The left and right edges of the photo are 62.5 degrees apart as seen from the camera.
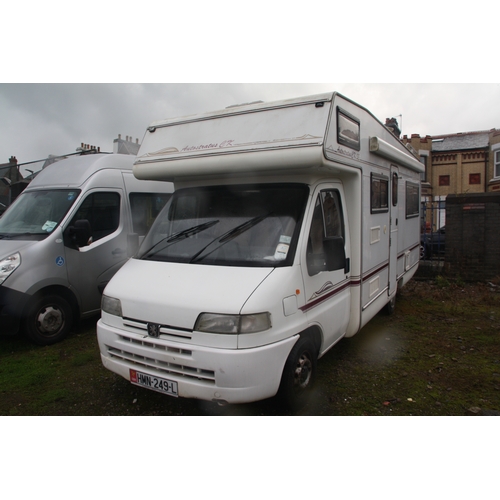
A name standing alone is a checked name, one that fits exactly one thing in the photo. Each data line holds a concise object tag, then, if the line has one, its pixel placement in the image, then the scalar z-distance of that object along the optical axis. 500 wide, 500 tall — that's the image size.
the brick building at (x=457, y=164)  27.36
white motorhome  3.30
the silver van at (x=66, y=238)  5.60
